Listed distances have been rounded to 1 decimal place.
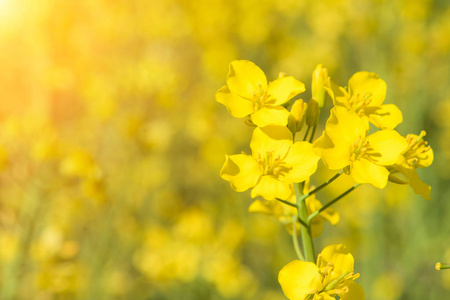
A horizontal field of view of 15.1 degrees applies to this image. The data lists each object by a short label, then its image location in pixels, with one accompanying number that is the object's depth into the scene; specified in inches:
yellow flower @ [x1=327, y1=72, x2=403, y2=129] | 13.7
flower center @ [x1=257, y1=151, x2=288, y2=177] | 13.3
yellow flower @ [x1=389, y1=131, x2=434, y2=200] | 13.4
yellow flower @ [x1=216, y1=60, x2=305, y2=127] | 13.3
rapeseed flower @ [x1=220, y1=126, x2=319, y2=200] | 13.2
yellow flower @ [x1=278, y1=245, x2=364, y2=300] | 13.0
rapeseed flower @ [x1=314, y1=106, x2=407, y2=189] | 13.2
